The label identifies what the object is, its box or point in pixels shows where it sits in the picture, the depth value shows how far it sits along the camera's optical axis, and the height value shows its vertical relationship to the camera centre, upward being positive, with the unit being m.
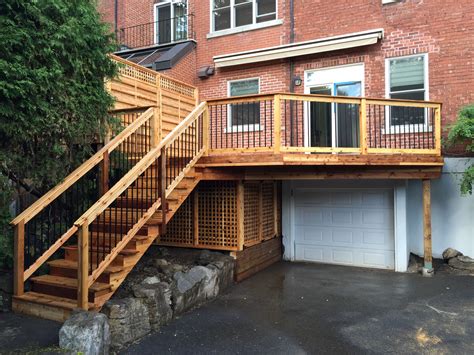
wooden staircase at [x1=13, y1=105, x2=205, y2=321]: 4.30 -0.76
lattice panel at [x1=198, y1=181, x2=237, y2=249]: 7.25 -0.55
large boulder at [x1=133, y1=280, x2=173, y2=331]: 4.72 -1.46
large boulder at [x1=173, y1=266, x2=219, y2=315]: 5.34 -1.52
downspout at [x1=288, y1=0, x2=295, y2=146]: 9.23 +3.64
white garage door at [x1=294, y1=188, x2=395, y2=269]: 8.16 -0.93
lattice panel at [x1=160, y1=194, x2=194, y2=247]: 7.54 -0.82
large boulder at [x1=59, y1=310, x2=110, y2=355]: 3.56 -1.40
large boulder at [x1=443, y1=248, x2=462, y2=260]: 7.81 -1.42
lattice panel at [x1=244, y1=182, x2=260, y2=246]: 7.65 -0.57
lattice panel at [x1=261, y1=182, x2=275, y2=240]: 8.43 -0.59
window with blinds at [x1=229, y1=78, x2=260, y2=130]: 9.04 +2.49
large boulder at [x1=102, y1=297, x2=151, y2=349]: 4.27 -1.55
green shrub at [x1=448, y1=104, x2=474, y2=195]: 6.55 +0.90
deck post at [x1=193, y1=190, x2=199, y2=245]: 7.43 -0.60
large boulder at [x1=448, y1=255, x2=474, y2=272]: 7.54 -1.58
